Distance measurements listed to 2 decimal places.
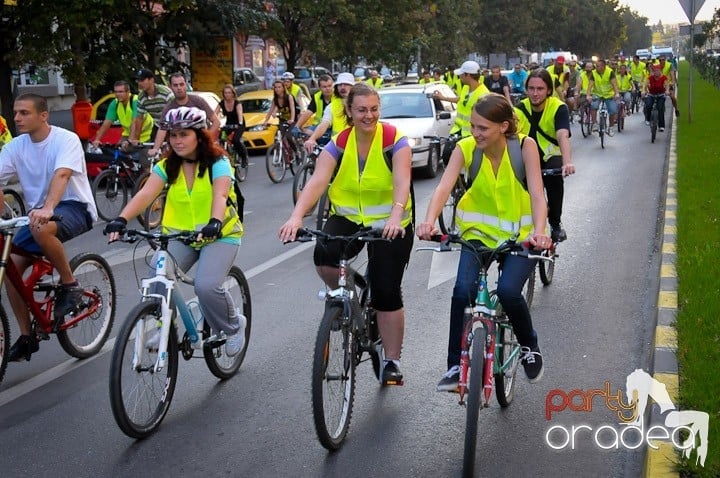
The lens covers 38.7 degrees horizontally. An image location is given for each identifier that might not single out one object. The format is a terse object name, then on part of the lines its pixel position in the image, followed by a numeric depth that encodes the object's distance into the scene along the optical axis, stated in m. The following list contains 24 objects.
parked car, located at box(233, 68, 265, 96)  36.73
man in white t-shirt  6.32
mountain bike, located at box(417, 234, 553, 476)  4.48
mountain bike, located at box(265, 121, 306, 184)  17.07
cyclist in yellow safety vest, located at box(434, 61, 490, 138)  12.46
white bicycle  4.98
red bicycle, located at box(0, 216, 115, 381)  5.91
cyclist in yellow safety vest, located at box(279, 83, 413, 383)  5.38
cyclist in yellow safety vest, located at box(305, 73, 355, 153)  12.34
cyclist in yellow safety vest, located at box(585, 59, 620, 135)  21.75
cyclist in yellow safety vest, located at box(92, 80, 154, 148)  12.61
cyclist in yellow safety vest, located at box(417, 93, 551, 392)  5.06
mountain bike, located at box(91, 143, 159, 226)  12.49
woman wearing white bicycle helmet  5.59
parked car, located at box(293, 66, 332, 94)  41.47
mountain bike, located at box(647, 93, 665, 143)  22.17
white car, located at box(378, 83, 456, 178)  17.25
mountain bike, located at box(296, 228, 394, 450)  4.77
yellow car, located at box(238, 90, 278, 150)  22.73
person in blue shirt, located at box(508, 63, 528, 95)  31.25
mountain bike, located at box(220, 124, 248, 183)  16.03
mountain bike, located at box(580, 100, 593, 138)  24.13
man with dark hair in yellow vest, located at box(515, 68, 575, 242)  8.55
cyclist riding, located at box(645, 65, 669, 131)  22.12
